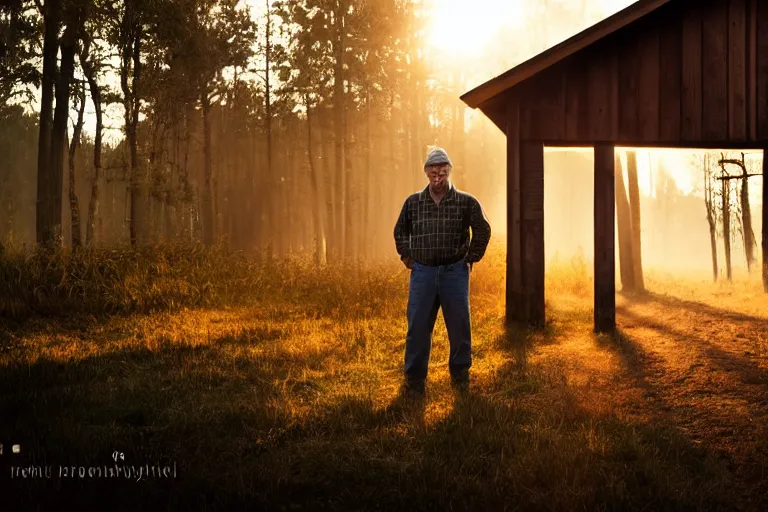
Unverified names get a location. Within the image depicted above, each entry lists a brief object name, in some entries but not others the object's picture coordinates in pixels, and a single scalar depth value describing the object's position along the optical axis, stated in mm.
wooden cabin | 8570
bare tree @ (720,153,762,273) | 17458
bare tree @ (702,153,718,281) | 24372
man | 5633
